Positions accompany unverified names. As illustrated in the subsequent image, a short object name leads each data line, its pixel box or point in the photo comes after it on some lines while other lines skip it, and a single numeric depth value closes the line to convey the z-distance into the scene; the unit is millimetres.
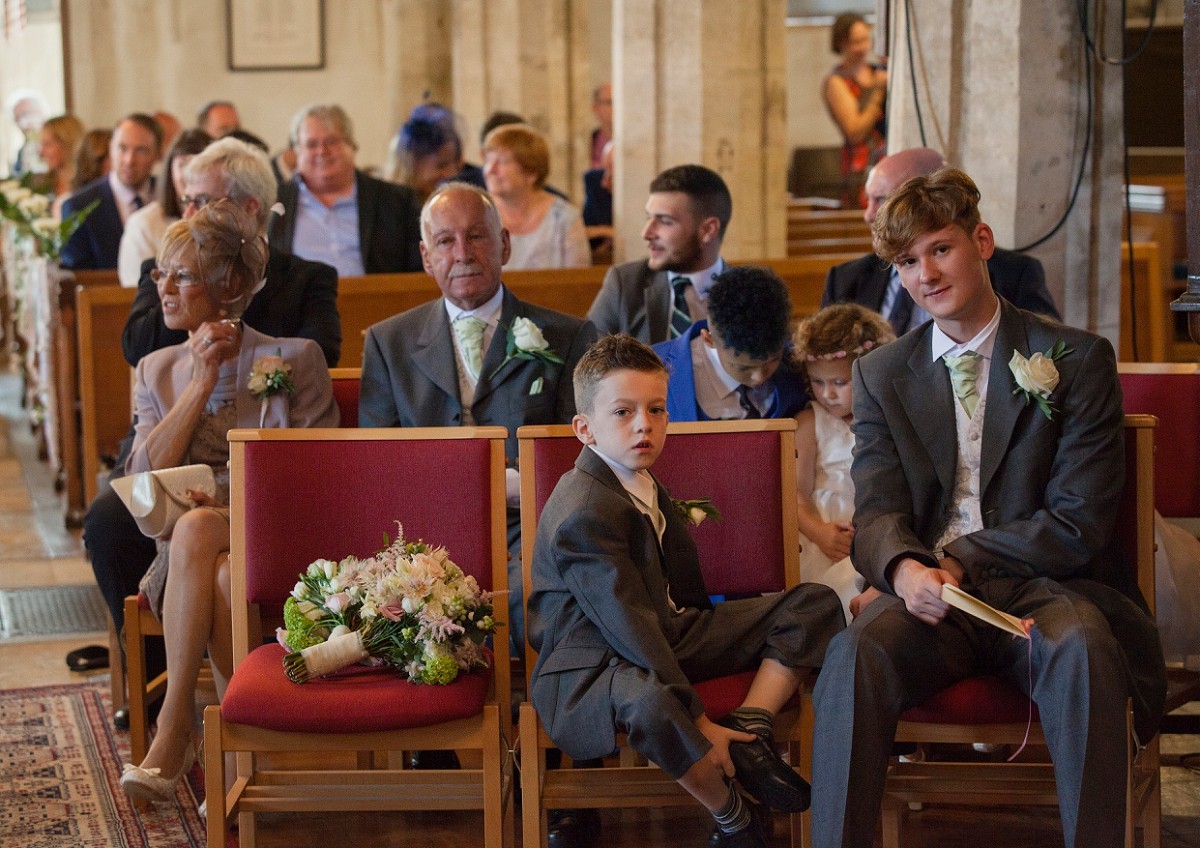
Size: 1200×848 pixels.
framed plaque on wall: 16422
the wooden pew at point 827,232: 9672
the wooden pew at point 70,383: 7039
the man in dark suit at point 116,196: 8031
